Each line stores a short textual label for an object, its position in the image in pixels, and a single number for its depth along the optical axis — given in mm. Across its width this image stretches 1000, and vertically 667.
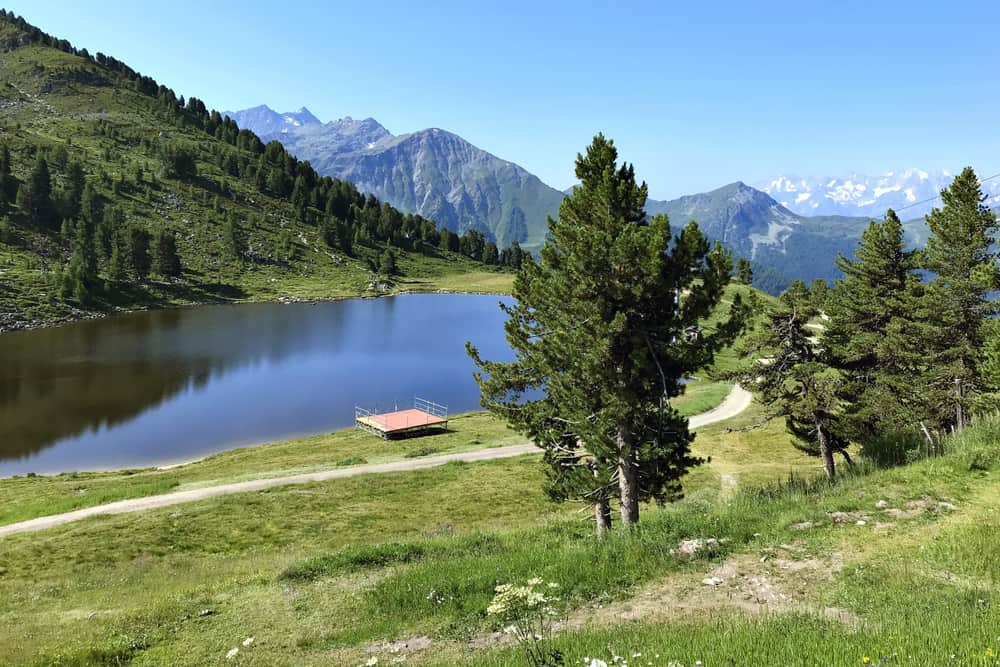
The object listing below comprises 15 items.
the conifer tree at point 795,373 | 28547
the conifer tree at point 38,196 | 142625
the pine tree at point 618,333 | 16391
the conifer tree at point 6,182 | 142625
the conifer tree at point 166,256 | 143000
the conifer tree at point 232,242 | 167500
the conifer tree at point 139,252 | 137500
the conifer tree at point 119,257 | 130875
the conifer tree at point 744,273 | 148500
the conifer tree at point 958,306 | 28969
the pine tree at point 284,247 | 177625
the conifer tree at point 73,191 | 149112
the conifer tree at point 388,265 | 191000
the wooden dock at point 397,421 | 54906
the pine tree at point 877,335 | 28453
